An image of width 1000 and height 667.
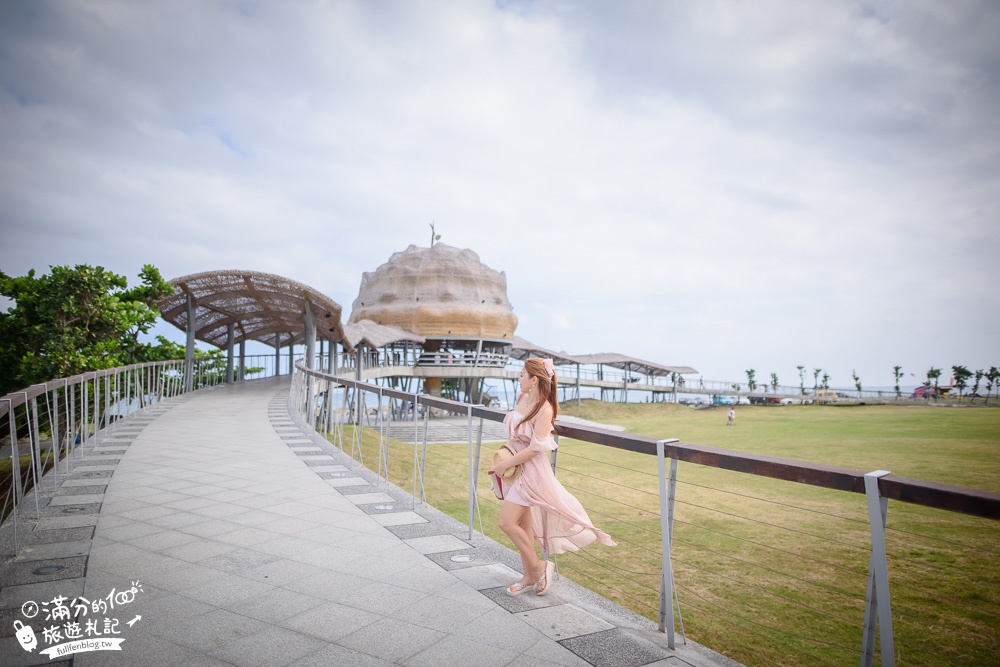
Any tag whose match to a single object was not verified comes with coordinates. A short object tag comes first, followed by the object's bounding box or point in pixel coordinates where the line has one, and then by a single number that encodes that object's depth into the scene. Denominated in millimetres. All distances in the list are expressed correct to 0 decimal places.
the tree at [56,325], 12203
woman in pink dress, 3312
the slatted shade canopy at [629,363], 47875
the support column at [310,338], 20656
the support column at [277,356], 33319
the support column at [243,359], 28625
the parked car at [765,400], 64938
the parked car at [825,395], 59469
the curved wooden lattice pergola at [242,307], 18375
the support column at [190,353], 18516
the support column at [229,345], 24953
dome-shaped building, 41906
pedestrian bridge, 2678
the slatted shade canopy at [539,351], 45834
